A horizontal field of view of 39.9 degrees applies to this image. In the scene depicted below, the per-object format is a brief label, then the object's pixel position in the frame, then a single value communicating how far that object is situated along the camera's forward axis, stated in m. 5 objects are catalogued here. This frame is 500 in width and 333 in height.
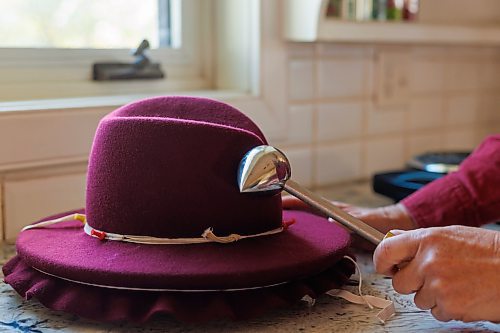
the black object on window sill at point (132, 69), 1.06
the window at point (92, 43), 0.99
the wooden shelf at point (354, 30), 1.07
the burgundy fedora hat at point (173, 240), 0.56
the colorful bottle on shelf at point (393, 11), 1.27
